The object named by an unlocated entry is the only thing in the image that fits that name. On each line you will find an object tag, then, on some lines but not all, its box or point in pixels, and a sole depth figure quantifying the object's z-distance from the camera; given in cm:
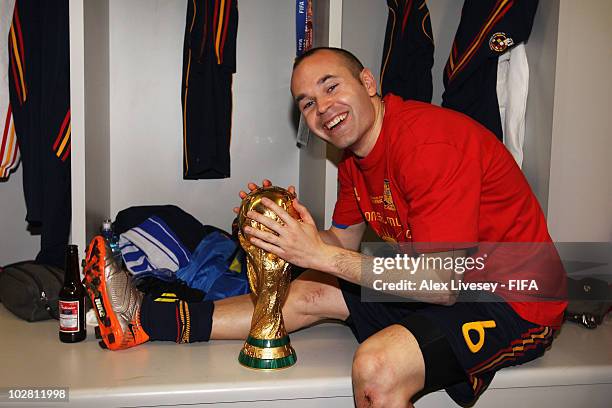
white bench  148
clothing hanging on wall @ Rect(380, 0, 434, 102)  231
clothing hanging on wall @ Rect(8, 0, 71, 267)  208
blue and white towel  209
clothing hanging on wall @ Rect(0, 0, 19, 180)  215
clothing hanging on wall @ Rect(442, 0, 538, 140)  213
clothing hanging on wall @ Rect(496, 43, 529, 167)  218
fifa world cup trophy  155
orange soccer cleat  167
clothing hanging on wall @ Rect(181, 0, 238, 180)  233
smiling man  139
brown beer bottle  175
